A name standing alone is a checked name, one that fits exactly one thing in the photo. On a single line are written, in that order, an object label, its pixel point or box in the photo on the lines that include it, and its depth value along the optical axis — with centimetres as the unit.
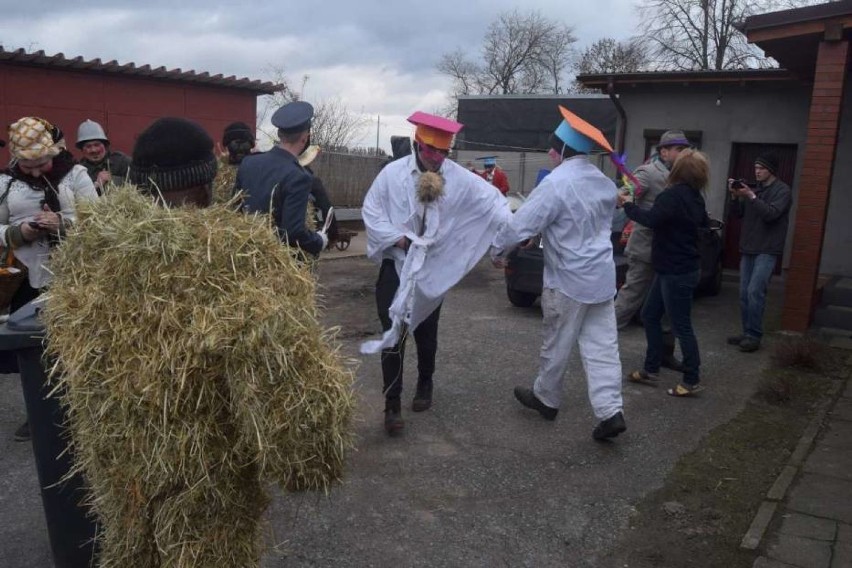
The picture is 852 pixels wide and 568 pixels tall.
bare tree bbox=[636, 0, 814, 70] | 3033
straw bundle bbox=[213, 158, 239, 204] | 590
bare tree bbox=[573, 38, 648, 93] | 3434
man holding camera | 679
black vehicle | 795
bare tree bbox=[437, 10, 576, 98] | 4031
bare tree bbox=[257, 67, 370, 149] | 2222
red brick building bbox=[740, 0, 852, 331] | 728
